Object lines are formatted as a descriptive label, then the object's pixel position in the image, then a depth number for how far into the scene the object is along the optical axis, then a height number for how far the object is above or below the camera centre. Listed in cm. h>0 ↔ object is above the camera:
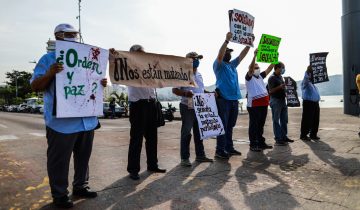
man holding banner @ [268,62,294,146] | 813 +10
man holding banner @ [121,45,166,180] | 514 -11
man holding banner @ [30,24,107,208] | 379 -18
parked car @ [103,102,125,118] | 2991 +5
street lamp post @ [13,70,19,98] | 9636 +1068
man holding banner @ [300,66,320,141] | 862 -1
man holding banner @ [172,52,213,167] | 595 -13
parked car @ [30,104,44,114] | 4913 +48
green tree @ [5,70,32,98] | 9368 +861
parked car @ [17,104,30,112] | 5569 +69
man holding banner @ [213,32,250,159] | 648 +33
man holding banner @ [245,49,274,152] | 727 +9
